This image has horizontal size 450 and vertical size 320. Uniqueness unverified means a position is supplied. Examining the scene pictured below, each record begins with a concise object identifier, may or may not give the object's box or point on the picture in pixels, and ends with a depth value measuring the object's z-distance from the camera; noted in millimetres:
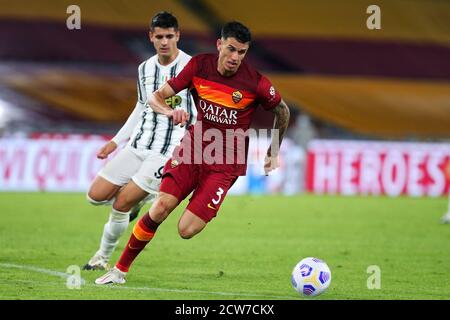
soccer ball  14867
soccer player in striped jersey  17516
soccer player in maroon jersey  15609
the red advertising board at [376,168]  42312
